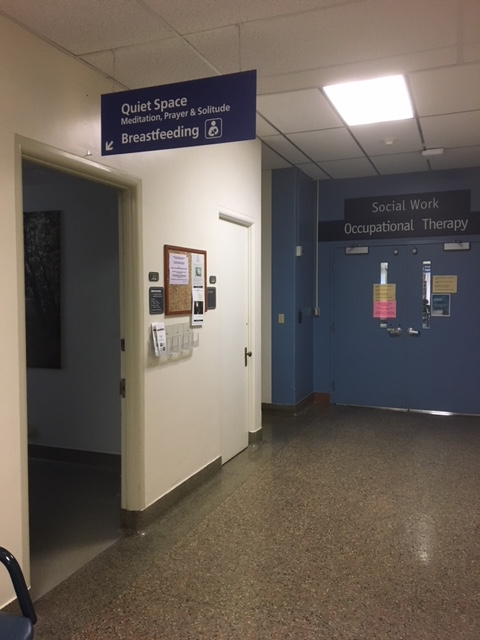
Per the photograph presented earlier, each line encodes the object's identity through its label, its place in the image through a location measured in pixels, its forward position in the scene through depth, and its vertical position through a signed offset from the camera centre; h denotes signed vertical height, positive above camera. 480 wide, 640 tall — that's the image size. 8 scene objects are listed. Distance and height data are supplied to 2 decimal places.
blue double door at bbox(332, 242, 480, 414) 6.36 -0.41
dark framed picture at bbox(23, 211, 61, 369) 4.73 +0.08
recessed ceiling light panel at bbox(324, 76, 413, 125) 3.67 +1.47
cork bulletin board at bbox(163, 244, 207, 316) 3.64 +0.12
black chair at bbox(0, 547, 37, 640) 1.64 -1.03
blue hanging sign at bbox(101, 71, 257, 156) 2.64 +0.95
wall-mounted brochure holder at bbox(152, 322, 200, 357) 3.50 -0.30
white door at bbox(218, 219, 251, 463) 4.59 -0.36
